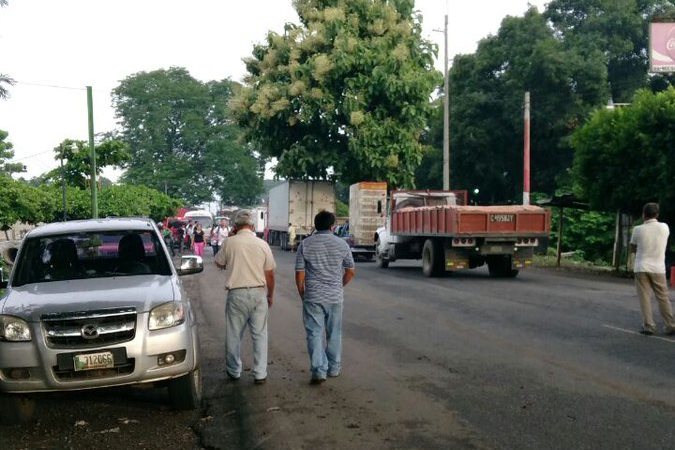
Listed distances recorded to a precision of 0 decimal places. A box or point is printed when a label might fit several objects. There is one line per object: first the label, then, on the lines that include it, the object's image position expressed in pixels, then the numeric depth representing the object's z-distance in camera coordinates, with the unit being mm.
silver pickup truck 6387
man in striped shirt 7992
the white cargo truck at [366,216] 32094
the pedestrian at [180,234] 36369
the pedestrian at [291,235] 41031
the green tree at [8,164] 59394
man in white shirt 10883
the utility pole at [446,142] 36812
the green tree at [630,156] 20656
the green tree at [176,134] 75375
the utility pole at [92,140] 29078
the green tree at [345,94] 36594
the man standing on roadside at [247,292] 7918
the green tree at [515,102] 42094
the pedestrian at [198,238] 30469
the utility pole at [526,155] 31269
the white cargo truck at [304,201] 40656
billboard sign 25156
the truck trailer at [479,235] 20422
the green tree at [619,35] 45188
